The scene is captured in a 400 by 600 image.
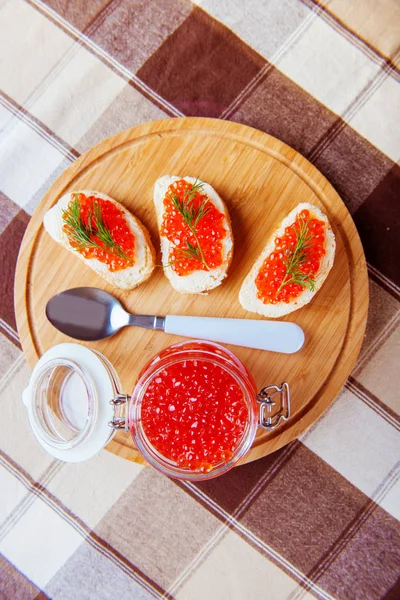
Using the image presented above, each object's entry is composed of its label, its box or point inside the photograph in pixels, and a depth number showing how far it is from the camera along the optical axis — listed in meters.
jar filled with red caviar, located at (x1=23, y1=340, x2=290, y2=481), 0.41
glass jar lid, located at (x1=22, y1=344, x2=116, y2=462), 0.41
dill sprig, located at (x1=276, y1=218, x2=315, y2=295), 0.43
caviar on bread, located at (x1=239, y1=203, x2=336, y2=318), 0.43
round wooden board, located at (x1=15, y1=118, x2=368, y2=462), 0.45
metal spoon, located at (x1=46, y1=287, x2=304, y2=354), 0.44
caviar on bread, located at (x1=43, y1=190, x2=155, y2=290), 0.44
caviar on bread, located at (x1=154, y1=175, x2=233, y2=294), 0.44
